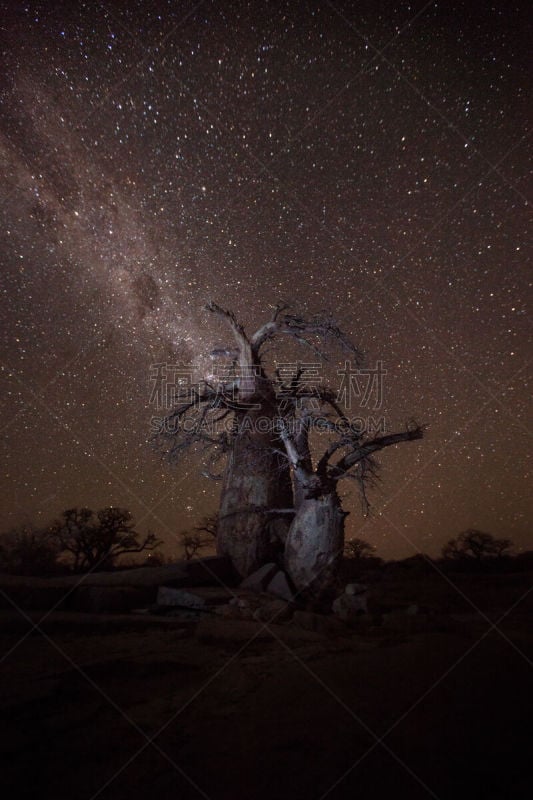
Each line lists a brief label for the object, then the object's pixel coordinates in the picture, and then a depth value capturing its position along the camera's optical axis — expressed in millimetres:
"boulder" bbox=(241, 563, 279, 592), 6734
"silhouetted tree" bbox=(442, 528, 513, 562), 14851
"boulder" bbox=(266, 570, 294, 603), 6452
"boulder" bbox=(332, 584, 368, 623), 5293
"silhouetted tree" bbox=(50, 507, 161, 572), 12273
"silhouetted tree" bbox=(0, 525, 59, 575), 10826
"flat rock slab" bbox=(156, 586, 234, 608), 5883
